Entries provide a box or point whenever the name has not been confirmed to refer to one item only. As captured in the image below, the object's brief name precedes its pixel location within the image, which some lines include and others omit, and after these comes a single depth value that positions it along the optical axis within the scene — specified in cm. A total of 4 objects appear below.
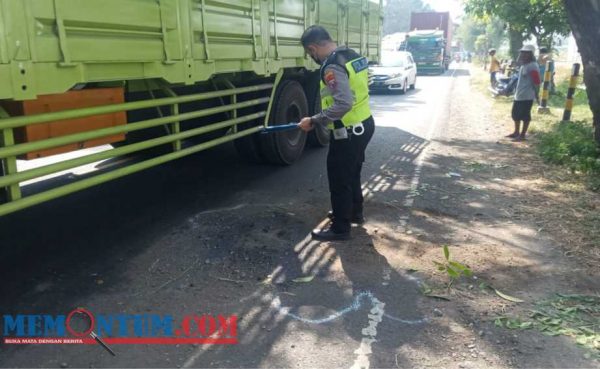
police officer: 416
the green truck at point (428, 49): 3000
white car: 1717
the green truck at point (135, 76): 290
